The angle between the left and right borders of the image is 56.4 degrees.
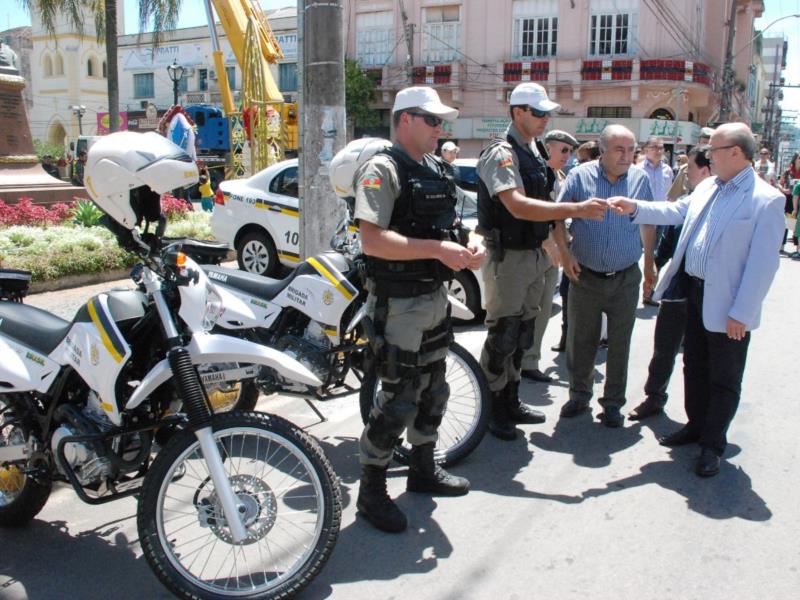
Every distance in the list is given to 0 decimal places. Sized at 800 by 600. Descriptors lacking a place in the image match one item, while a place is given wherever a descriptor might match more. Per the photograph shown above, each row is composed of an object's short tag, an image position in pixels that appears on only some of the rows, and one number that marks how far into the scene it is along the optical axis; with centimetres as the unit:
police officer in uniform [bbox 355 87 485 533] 324
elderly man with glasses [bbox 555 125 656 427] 472
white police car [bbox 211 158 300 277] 971
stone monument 1214
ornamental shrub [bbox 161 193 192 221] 1233
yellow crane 1680
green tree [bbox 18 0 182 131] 2086
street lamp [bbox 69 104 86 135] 4184
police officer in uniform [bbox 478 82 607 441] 440
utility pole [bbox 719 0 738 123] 2714
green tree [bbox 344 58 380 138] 3403
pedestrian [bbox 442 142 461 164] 1088
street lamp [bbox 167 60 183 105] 2452
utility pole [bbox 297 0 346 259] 586
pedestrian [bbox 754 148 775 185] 1434
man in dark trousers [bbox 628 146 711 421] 506
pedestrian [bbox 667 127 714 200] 823
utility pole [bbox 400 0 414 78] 3089
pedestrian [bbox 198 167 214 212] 1807
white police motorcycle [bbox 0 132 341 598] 277
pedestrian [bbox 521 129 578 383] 585
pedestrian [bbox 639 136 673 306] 911
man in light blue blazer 391
